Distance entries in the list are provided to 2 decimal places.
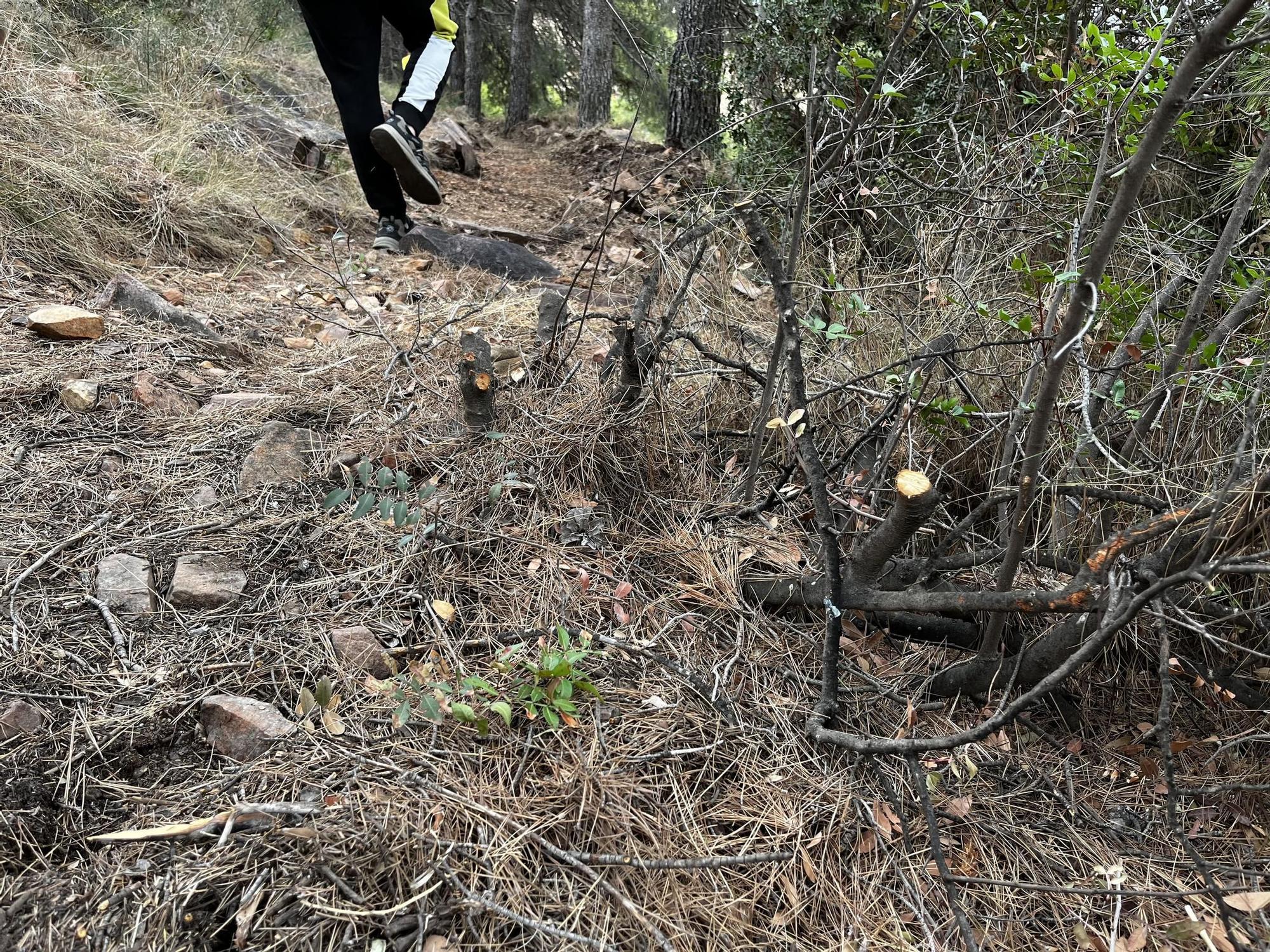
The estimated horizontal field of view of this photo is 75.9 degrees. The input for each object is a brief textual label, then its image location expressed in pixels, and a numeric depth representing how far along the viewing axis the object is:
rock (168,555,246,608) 1.88
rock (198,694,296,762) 1.58
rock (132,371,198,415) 2.58
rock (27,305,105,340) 2.81
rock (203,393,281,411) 2.61
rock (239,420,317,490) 2.29
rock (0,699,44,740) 1.53
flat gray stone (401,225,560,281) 4.50
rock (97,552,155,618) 1.85
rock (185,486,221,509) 2.19
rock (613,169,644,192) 6.36
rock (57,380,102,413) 2.50
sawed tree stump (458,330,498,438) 2.25
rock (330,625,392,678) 1.79
